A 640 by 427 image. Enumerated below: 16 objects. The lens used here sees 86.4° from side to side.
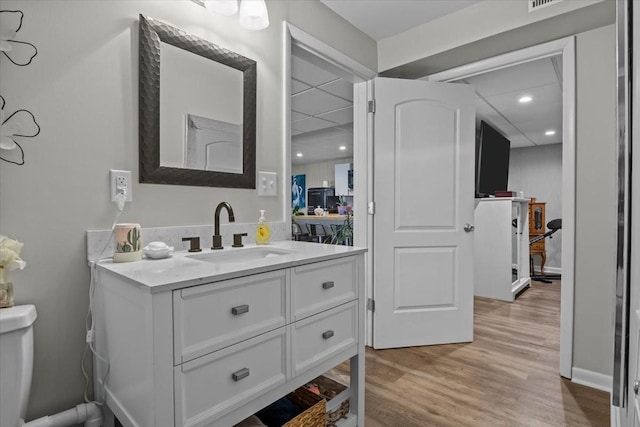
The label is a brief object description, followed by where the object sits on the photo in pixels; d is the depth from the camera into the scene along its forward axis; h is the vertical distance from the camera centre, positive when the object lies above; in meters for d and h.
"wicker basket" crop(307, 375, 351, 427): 1.47 -0.86
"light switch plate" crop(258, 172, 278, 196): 1.80 +0.13
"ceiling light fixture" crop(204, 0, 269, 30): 1.52 +0.91
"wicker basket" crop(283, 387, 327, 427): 1.22 -0.77
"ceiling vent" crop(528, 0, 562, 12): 1.91 +1.16
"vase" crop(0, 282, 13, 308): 0.97 -0.25
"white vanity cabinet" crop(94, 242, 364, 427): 0.87 -0.39
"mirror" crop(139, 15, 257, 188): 1.37 +0.43
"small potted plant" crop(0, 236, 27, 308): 0.96 -0.16
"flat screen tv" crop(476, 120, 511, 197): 4.10 +0.62
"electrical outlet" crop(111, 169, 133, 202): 1.28 +0.09
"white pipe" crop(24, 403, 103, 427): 1.11 -0.71
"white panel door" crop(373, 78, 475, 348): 2.52 -0.03
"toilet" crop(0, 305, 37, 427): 0.88 -0.41
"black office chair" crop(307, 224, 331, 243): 5.91 -0.46
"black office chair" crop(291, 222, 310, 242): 6.14 -0.49
